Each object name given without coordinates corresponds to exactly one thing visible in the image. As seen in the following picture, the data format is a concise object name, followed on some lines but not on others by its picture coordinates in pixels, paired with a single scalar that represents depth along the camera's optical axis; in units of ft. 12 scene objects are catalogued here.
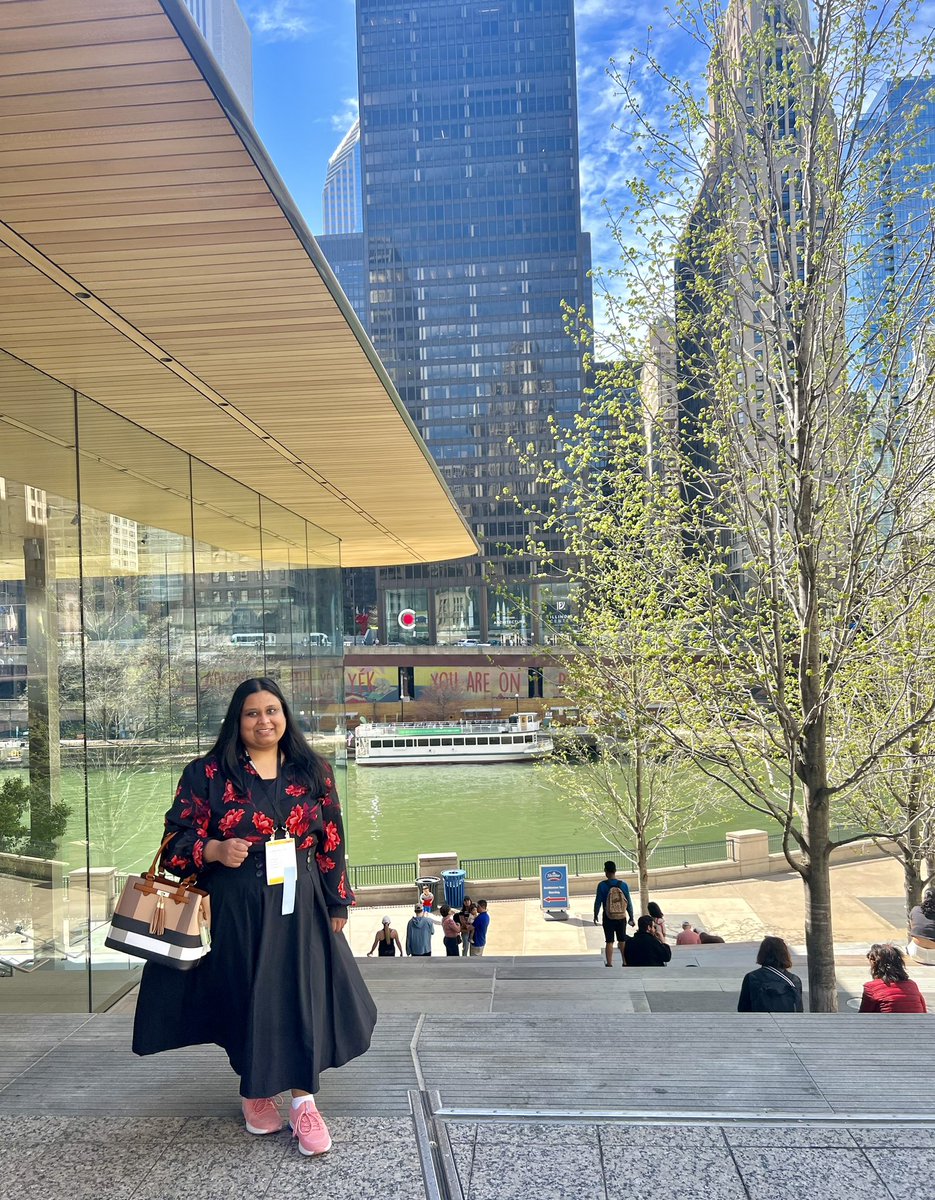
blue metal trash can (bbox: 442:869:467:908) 64.64
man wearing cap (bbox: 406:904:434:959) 44.29
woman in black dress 11.18
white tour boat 163.32
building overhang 11.09
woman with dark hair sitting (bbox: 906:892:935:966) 35.73
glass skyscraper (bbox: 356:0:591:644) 380.17
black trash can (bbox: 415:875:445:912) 64.90
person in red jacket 19.66
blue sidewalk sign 61.82
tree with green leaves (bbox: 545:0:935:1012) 23.85
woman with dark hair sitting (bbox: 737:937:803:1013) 19.21
